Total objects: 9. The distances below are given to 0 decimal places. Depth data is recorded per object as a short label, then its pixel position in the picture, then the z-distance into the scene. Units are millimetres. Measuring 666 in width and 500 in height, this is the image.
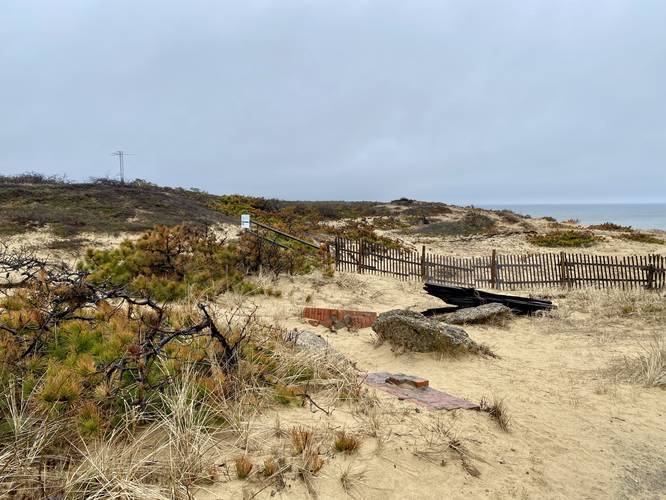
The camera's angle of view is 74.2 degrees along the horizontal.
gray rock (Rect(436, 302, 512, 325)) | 8586
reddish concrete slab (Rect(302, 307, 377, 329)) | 8242
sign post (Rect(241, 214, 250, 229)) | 10687
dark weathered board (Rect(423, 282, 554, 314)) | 9562
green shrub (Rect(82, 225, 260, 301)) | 8523
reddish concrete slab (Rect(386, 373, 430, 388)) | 4692
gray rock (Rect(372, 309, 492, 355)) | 6336
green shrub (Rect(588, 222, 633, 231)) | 29250
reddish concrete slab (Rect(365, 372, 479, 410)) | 4160
